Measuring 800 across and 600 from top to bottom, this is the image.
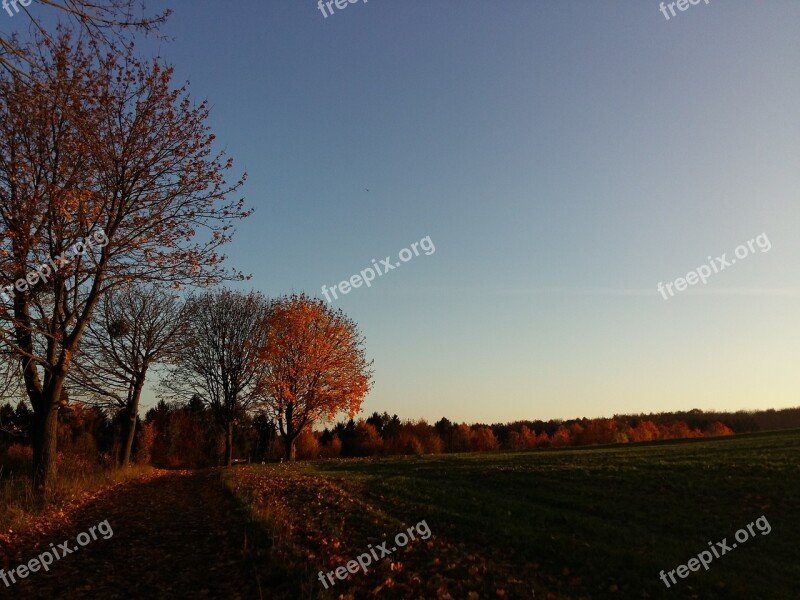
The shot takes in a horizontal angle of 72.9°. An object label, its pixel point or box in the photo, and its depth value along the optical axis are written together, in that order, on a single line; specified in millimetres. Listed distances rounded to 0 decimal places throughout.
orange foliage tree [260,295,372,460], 40094
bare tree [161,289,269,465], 43531
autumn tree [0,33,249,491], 14141
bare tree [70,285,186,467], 32531
